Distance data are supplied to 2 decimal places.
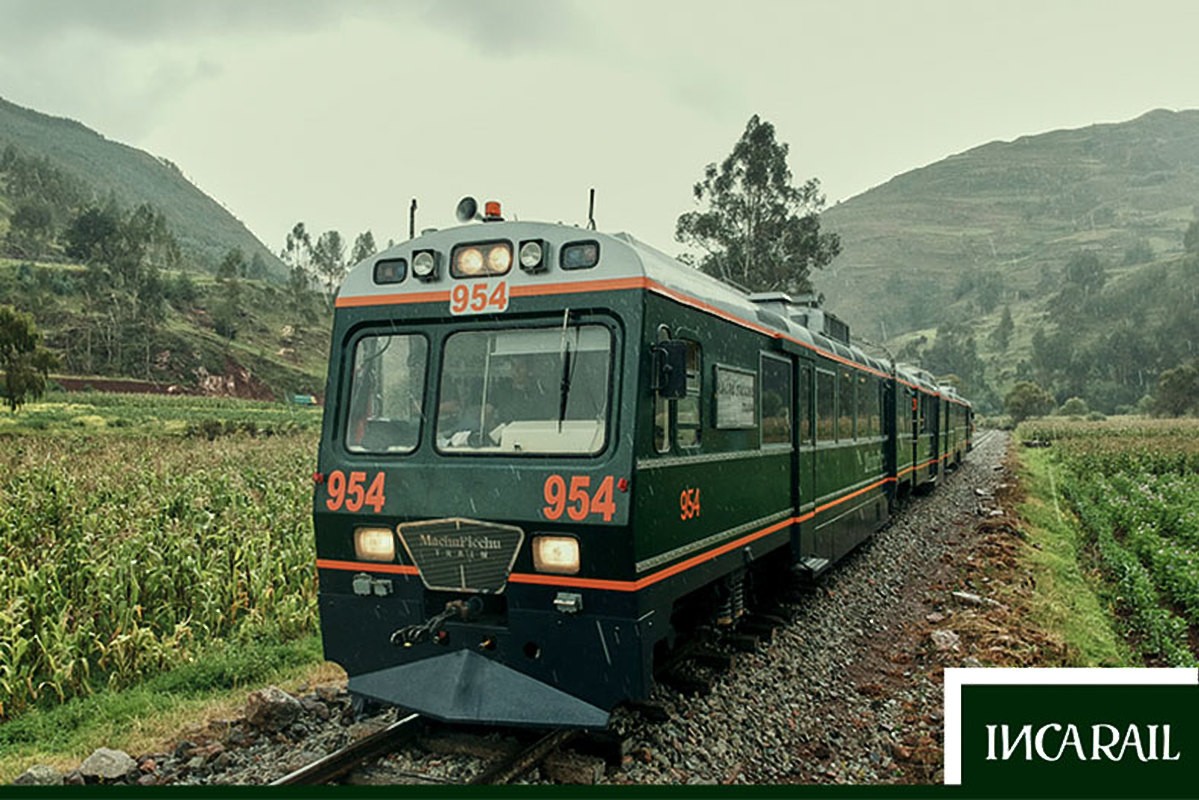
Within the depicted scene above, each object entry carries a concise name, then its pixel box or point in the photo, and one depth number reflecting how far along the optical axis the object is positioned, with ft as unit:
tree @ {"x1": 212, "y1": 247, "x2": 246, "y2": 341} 298.15
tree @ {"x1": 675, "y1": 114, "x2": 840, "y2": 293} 130.21
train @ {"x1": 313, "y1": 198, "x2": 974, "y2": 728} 18.90
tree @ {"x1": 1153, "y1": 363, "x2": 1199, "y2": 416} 267.80
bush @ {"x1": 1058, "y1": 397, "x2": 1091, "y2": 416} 345.72
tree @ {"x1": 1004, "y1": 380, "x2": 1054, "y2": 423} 314.96
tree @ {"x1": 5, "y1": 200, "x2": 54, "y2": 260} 344.08
